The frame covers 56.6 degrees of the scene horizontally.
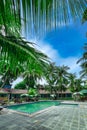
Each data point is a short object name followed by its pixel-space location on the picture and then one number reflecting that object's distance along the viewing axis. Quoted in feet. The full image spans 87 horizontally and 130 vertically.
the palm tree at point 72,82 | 73.58
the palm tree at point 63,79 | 70.73
